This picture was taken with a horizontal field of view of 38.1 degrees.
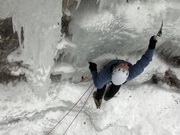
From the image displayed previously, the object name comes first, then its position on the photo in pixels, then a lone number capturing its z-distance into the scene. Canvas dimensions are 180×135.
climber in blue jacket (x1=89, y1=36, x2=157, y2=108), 3.39
